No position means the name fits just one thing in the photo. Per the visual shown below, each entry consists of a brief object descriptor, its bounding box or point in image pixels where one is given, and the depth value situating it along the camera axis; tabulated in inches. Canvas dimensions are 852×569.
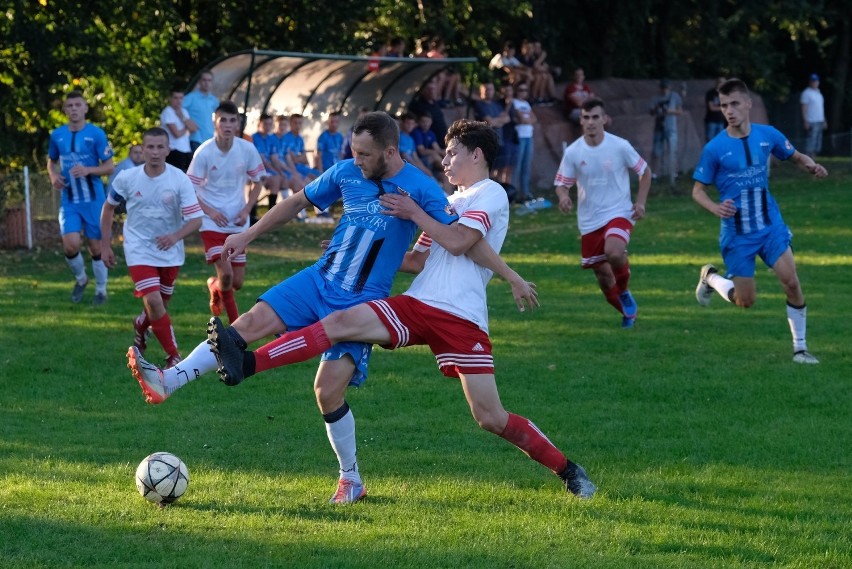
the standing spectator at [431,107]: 882.1
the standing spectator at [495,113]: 880.3
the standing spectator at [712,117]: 1091.9
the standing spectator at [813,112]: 1221.1
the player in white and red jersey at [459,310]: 243.6
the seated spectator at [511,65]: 995.3
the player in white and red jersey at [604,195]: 458.9
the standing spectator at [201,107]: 758.5
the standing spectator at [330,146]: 846.5
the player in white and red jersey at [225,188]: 449.1
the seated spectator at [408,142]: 816.9
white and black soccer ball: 248.2
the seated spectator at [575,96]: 1020.5
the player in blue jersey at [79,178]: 531.2
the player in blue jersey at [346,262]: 248.8
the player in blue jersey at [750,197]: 394.0
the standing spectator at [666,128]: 1029.2
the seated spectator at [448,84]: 917.2
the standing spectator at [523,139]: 893.8
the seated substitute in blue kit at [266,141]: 807.1
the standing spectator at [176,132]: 733.3
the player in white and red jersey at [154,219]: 396.5
